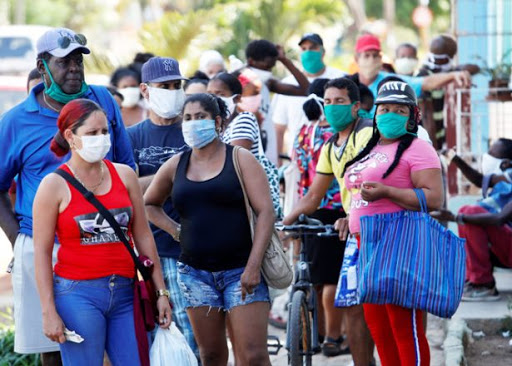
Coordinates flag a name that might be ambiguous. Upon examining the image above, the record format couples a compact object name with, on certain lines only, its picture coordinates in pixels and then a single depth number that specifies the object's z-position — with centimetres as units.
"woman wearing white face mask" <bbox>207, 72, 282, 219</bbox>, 1420
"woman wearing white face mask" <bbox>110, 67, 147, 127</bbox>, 2161
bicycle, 1427
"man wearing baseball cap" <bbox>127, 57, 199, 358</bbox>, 1397
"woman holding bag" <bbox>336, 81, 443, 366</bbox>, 1220
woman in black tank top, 1185
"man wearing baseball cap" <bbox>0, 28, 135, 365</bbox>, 1175
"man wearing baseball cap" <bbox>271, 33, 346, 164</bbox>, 2079
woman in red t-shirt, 1050
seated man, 1942
